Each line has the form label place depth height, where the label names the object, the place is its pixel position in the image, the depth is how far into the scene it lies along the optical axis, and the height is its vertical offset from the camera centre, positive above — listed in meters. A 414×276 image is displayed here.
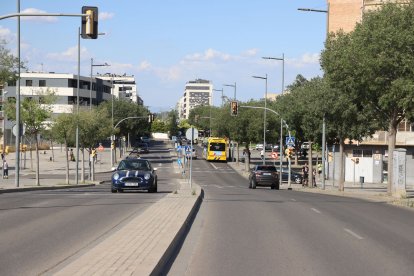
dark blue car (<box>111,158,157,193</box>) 27.91 -1.64
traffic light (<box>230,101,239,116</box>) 50.66 +2.57
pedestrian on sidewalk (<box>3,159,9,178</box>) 54.69 -2.79
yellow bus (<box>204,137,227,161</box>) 94.00 -1.40
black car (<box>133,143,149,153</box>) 111.41 -1.65
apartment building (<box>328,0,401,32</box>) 70.94 +14.02
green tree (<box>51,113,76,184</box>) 45.66 +0.80
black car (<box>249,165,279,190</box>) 44.06 -2.50
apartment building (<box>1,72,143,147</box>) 116.56 +9.68
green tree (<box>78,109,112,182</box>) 48.45 +0.77
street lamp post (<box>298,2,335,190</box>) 36.43 +0.47
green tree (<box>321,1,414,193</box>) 27.44 +3.52
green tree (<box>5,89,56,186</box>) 39.12 +1.58
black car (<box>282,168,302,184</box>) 63.53 -3.58
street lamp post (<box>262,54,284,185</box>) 55.39 +5.89
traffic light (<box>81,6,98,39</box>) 19.19 +3.36
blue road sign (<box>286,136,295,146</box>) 49.81 -0.04
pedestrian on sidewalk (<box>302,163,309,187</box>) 55.06 -2.99
